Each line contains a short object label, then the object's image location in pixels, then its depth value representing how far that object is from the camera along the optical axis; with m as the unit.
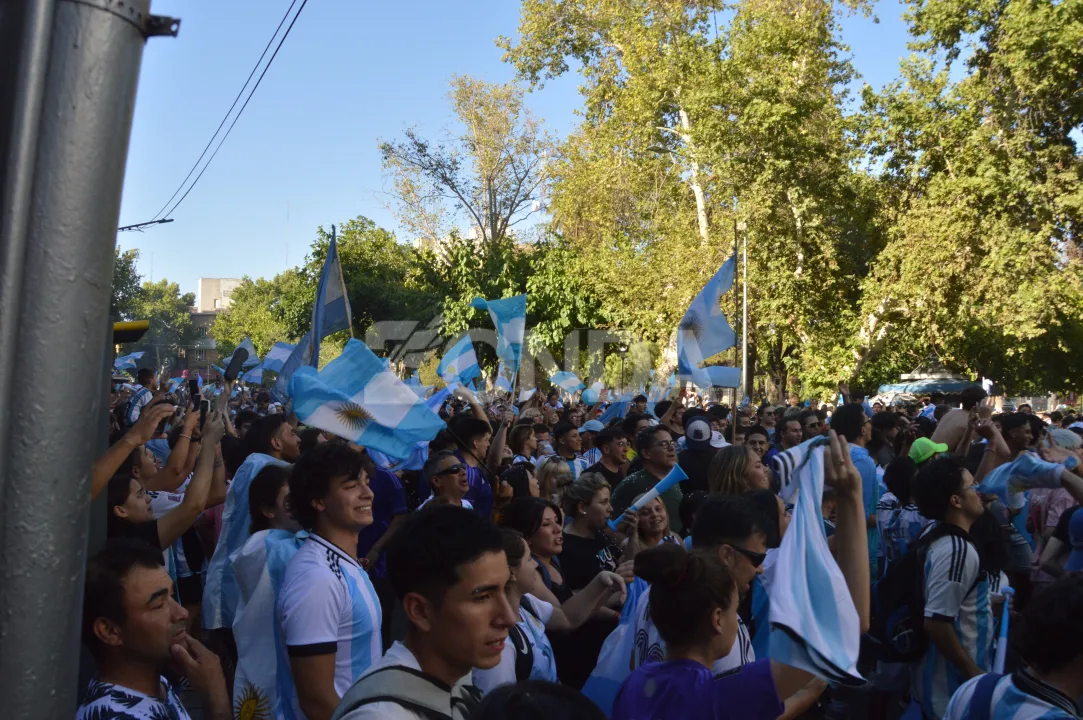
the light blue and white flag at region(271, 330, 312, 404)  8.71
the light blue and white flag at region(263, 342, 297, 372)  14.20
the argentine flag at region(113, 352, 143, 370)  20.91
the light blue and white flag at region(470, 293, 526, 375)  12.26
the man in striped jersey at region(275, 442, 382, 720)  3.12
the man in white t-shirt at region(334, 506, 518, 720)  2.20
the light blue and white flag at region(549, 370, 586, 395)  21.03
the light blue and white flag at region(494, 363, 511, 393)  13.65
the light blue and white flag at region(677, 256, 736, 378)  11.41
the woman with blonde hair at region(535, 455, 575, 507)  7.05
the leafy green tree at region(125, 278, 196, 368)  115.75
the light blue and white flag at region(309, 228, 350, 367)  8.87
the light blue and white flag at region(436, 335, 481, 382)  12.62
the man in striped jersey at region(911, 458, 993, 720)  4.32
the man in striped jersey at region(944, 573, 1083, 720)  2.61
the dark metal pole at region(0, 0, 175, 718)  1.47
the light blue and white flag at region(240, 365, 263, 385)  19.72
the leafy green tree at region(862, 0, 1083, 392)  22.39
